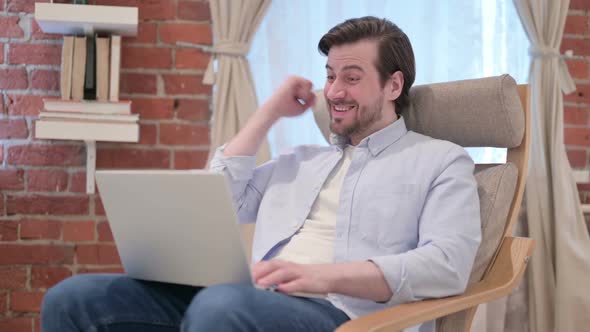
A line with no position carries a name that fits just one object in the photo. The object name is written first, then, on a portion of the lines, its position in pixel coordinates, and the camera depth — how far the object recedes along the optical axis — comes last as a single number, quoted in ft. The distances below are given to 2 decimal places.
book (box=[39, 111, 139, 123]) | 7.10
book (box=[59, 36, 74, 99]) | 7.20
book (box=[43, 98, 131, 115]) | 7.10
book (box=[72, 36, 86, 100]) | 7.21
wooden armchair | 4.76
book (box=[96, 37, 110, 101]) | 7.26
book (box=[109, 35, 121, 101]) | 7.28
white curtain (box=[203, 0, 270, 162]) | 7.67
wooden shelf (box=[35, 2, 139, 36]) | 6.93
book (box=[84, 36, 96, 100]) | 7.22
